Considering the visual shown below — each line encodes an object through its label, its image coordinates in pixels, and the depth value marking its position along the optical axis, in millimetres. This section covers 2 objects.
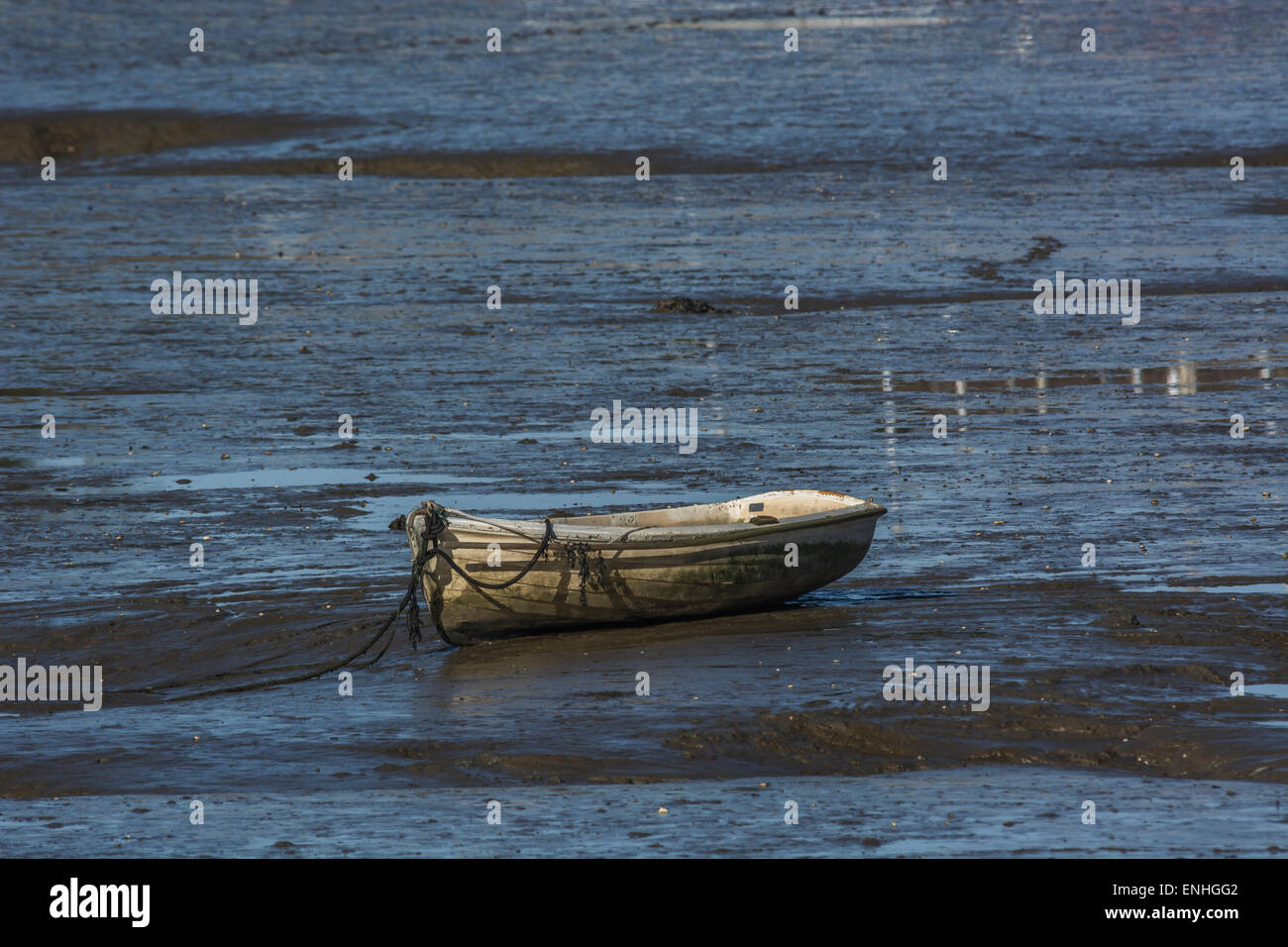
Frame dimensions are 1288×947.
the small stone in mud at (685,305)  22344
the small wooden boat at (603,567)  11383
